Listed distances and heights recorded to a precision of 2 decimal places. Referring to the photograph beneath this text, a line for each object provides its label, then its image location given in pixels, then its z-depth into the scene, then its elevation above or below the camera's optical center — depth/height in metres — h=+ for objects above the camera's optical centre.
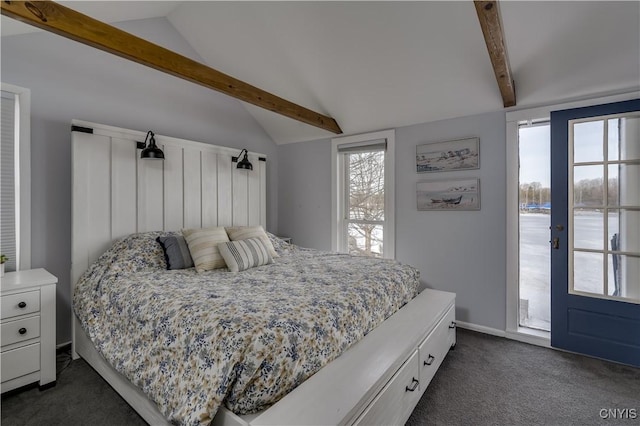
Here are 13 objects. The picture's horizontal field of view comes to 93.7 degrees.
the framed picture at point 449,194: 3.01 +0.18
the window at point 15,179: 2.34 +0.27
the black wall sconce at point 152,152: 2.69 +0.54
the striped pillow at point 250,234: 2.93 -0.23
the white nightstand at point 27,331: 1.91 -0.78
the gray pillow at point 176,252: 2.52 -0.34
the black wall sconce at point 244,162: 3.61 +0.60
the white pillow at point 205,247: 2.49 -0.30
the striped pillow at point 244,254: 2.50 -0.36
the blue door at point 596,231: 2.33 -0.16
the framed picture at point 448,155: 3.02 +0.59
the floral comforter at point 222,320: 1.23 -0.56
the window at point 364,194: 3.59 +0.23
